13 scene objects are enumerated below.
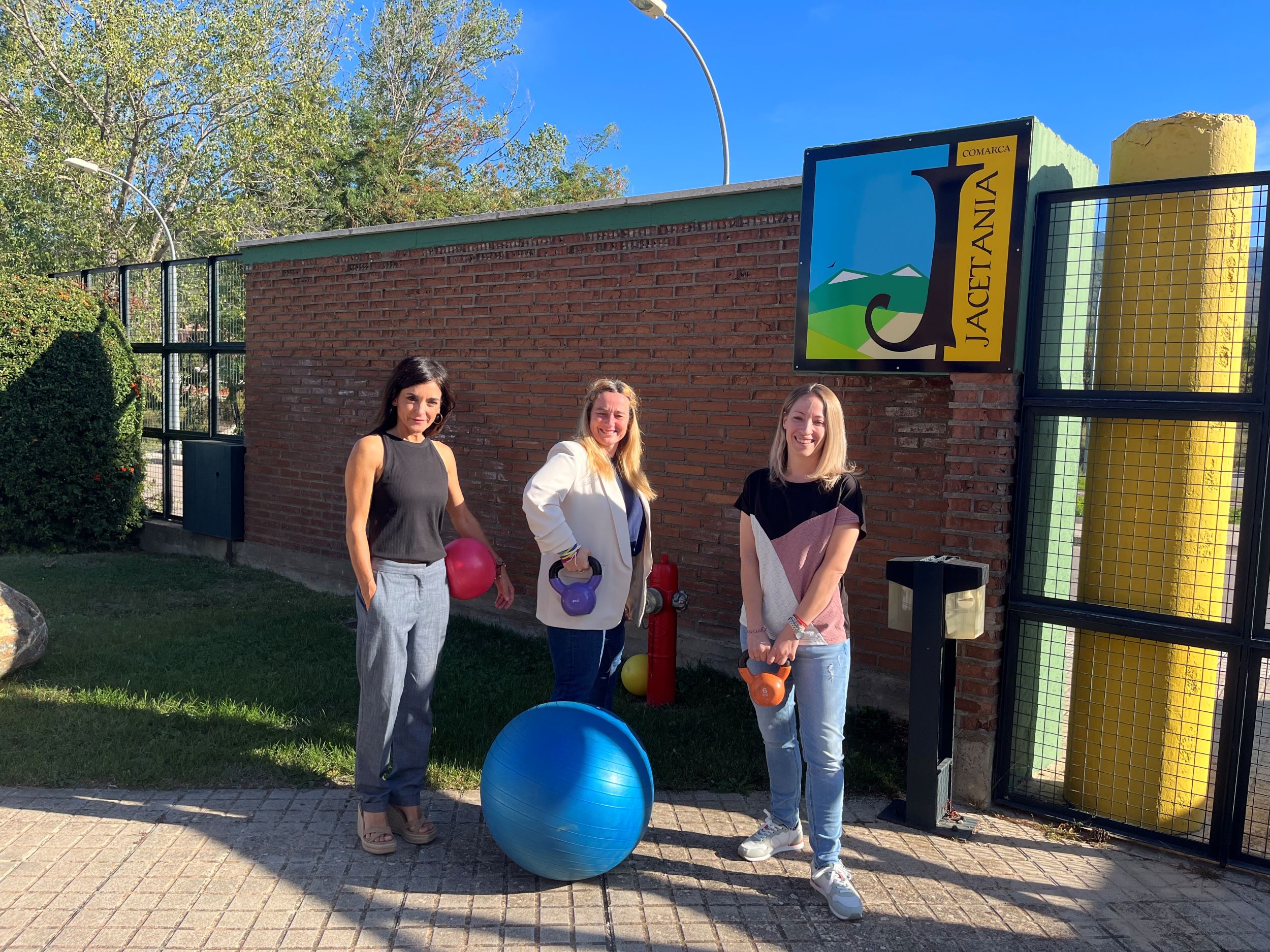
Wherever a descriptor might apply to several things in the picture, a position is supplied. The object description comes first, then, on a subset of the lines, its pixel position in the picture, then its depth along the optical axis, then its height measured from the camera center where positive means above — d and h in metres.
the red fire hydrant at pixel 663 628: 5.50 -1.20
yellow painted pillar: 3.86 -0.12
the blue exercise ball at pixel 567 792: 3.28 -1.32
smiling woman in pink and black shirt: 3.36 -0.55
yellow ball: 5.73 -1.54
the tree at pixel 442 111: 35.97 +11.91
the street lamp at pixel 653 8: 11.45 +5.15
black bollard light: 3.88 -0.95
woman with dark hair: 3.60 -0.69
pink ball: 3.95 -0.65
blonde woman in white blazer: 3.66 -0.42
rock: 5.67 -1.46
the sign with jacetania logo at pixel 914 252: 4.16 +0.90
